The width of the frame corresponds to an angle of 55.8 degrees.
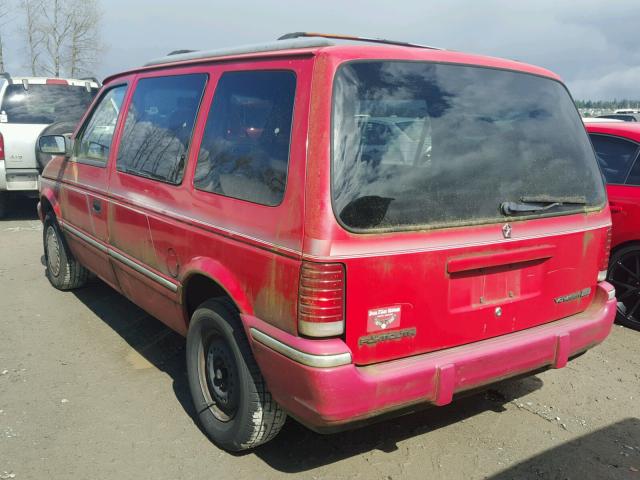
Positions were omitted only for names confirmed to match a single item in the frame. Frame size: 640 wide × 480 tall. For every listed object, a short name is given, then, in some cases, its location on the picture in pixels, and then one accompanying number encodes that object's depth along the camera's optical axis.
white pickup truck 8.99
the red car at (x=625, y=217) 5.00
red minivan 2.42
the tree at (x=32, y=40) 23.73
